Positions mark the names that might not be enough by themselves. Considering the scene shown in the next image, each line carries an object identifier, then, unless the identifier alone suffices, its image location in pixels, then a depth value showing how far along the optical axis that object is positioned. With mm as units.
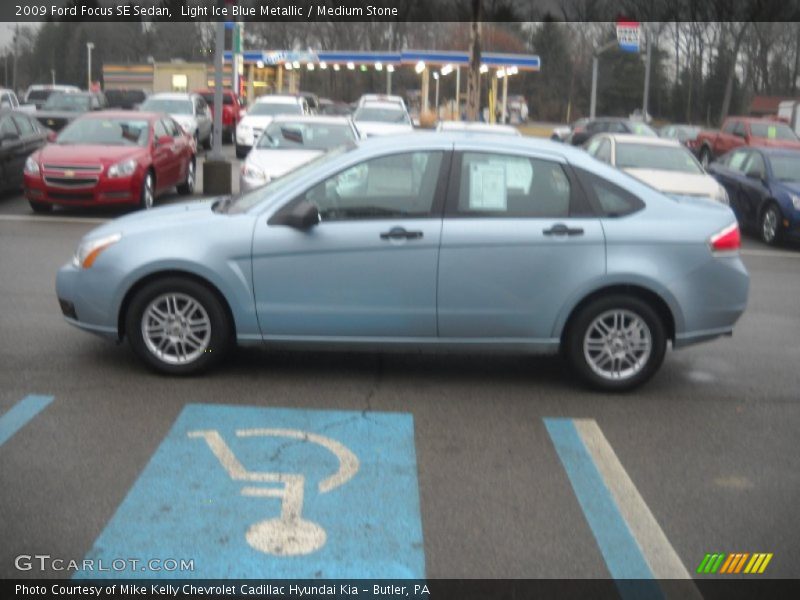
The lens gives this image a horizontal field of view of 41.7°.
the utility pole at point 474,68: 33094
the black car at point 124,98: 43766
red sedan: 15234
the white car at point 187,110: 30953
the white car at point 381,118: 26828
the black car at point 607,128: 36844
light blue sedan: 6828
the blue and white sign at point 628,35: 35844
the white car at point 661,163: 15227
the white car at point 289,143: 14453
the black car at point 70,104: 33781
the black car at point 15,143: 17031
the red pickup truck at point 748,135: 28672
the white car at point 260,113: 28516
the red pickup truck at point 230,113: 38438
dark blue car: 15945
